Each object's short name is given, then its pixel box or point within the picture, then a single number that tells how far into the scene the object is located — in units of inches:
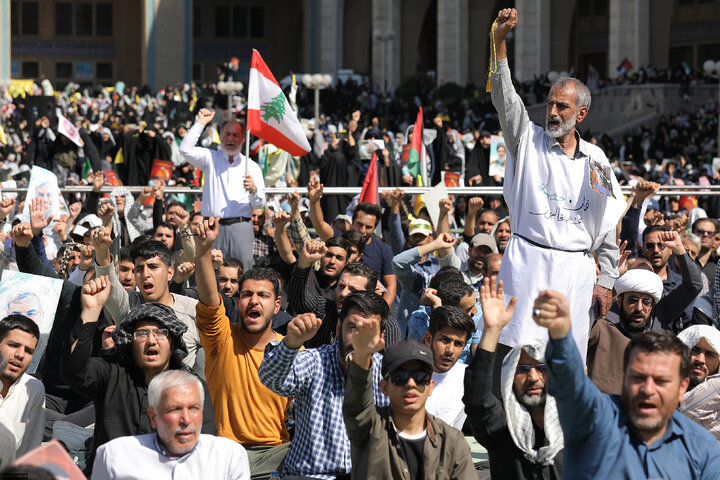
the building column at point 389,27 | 1910.7
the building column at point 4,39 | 2030.0
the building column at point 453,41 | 1739.7
